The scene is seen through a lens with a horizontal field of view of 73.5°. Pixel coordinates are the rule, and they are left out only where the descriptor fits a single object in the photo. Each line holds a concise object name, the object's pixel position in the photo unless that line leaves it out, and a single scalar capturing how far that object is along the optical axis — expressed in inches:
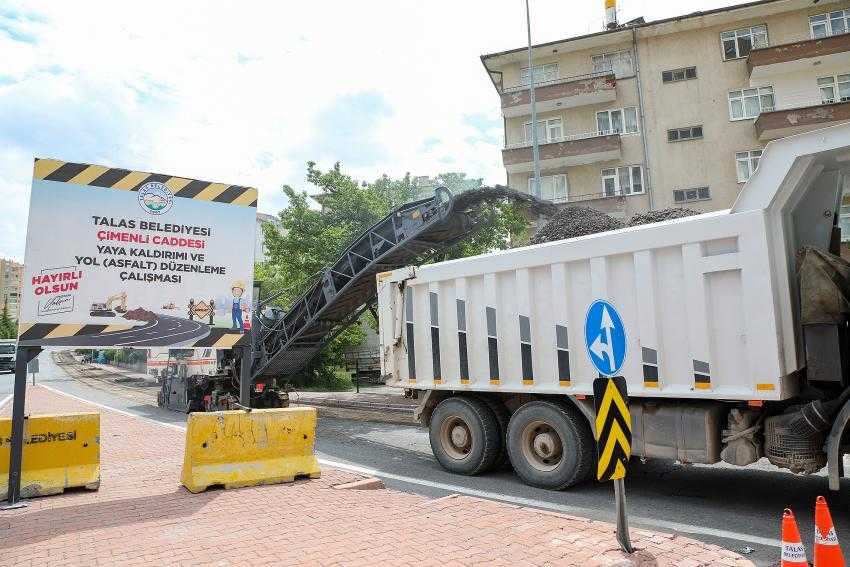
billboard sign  225.1
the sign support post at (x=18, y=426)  222.1
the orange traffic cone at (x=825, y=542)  141.0
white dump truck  200.8
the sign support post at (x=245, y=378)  269.1
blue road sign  164.4
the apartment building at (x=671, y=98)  952.9
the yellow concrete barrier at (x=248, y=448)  244.1
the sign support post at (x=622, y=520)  161.2
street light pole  724.7
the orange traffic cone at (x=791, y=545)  137.1
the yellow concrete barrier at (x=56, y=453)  235.6
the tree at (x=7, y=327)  4112.7
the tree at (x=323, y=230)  892.0
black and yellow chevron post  165.5
